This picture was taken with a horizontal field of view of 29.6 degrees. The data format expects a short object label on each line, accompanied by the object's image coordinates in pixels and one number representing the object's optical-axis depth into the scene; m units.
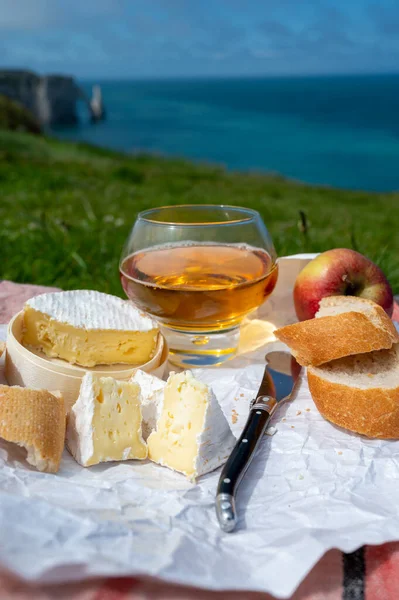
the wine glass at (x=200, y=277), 0.54
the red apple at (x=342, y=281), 0.60
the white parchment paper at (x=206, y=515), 0.34
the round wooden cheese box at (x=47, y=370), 0.47
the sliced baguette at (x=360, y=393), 0.45
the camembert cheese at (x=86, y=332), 0.48
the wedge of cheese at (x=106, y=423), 0.42
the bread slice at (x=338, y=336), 0.48
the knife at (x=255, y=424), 0.38
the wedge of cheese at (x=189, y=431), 0.41
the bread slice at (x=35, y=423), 0.40
